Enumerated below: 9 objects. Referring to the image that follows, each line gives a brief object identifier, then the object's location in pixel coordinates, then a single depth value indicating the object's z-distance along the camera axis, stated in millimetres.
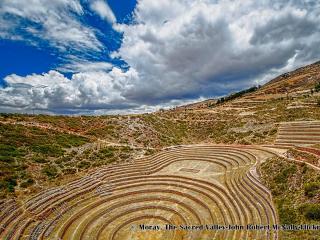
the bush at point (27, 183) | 25406
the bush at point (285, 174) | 21142
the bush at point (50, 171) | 28562
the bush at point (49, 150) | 33403
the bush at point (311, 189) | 17422
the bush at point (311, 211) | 15484
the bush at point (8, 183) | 24264
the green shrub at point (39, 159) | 30750
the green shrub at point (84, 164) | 31891
